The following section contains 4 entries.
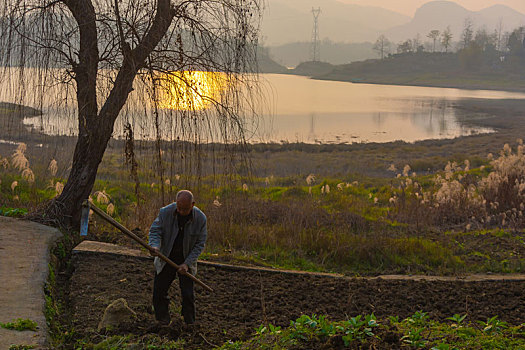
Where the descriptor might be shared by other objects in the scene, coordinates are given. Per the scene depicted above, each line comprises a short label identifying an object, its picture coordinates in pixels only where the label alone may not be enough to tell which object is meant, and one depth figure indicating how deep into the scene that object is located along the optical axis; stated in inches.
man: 212.2
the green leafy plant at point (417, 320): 197.1
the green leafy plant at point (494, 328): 183.2
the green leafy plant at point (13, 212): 354.9
